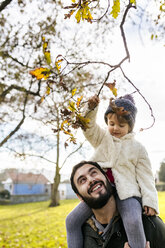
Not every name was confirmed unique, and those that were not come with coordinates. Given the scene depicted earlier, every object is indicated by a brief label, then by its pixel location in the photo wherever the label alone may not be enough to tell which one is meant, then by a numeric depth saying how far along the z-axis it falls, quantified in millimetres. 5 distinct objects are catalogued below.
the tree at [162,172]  44981
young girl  2074
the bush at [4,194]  35025
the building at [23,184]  43562
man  2160
